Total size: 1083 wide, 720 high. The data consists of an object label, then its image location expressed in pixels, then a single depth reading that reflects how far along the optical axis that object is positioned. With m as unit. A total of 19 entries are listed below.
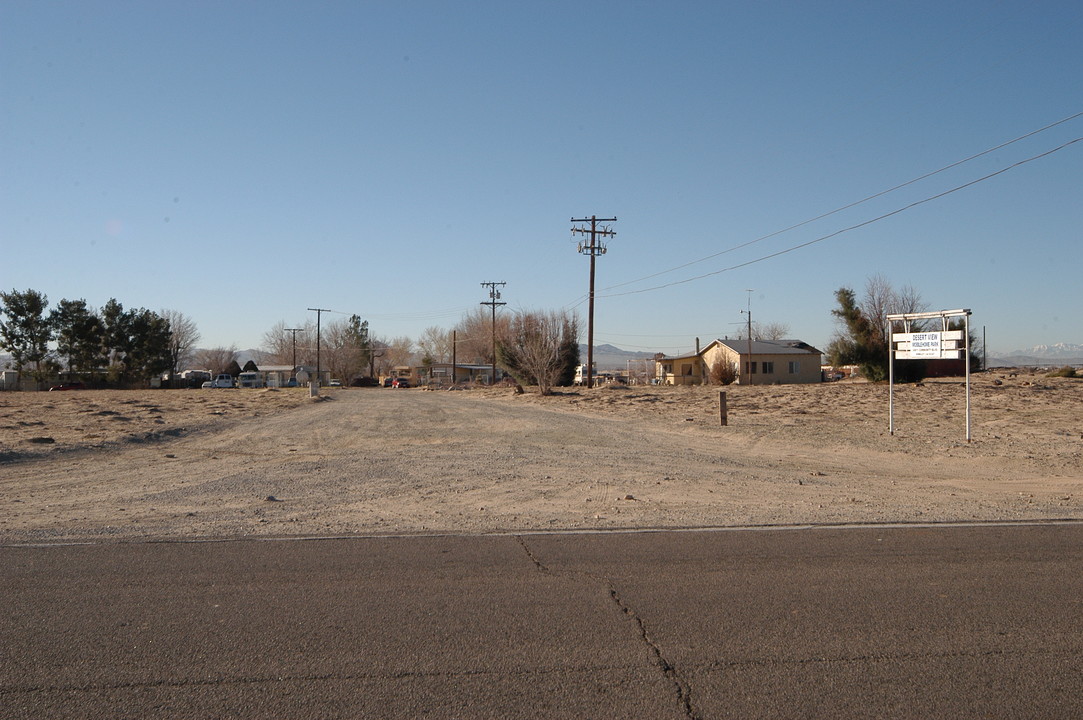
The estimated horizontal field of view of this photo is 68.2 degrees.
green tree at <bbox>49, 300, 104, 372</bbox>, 77.94
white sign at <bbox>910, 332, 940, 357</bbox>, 21.53
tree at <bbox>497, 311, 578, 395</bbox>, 52.12
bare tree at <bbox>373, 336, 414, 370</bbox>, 151.66
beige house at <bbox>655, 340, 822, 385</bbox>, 68.50
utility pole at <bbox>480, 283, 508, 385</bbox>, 88.39
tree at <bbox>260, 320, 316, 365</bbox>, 149.19
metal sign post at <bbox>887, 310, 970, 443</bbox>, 21.06
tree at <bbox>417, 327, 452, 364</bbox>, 138.88
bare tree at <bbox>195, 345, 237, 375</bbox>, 142.25
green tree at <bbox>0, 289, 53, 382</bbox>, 75.38
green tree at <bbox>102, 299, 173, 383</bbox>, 82.38
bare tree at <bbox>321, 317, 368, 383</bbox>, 123.64
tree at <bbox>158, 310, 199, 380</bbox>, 115.62
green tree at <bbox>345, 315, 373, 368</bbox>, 135.12
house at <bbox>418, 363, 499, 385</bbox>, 96.18
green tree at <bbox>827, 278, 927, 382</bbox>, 50.25
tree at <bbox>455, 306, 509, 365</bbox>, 110.00
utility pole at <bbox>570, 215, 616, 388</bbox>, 54.41
